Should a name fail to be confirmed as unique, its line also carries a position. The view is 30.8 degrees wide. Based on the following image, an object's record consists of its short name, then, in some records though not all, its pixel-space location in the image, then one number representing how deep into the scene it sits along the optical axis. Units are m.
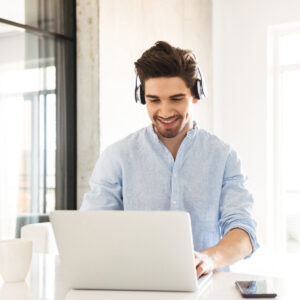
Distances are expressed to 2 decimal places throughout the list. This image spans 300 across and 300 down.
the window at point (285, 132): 5.78
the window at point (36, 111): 3.80
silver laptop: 1.25
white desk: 1.27
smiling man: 1.92
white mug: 1.45
